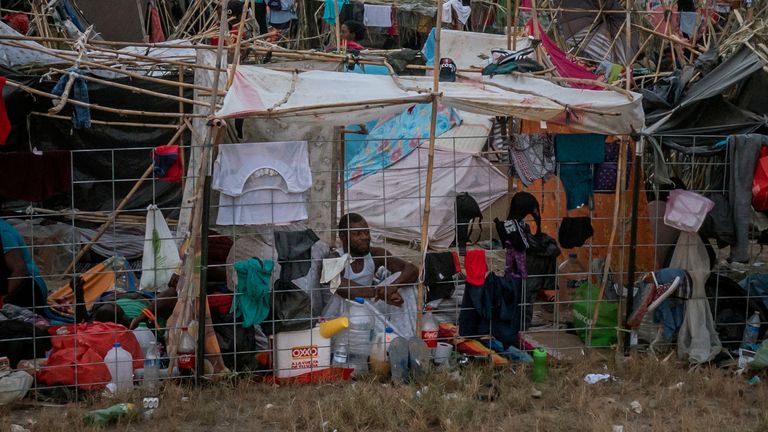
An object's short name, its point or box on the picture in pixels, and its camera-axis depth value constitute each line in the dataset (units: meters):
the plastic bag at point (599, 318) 15.08
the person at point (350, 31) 23.81
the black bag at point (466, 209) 15.33
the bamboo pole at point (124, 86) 14.14
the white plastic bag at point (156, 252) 13.15
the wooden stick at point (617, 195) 14.50
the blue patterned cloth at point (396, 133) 22.87
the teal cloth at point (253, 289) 13.03
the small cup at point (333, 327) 13.30
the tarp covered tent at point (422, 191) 21.34
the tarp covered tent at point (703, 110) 14.68
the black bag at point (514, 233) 14.76
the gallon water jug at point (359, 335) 13.78
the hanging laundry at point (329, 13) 28.54
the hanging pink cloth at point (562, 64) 19.55
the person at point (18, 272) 13.62
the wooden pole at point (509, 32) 17.97
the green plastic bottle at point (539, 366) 13.34
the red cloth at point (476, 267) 13.97
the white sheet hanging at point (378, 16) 31.39
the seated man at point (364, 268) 13.98
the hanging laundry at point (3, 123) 12.99
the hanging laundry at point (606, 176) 15.09
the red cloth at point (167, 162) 12.69
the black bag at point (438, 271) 13.83
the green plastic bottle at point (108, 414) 11.34
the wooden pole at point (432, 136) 13.01
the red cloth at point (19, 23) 21.57
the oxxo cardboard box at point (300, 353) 13.33
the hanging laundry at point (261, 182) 12.91
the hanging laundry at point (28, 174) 13.34
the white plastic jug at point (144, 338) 13.29
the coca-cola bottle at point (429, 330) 13.90
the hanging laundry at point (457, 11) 31.45
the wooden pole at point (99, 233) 15.14
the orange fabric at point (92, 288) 15.87
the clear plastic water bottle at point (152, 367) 12.72
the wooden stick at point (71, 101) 14.78
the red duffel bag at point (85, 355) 12.62
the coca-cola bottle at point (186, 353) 12.93
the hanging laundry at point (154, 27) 28.22
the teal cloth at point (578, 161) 14.59
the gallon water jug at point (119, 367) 12.69
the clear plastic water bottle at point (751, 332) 14.57
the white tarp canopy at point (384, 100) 12.88
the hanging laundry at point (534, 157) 14.55
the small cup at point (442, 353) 13.74
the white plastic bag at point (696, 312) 14.28
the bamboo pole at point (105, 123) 17.25
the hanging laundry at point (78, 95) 15.73
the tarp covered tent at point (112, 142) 19.98
